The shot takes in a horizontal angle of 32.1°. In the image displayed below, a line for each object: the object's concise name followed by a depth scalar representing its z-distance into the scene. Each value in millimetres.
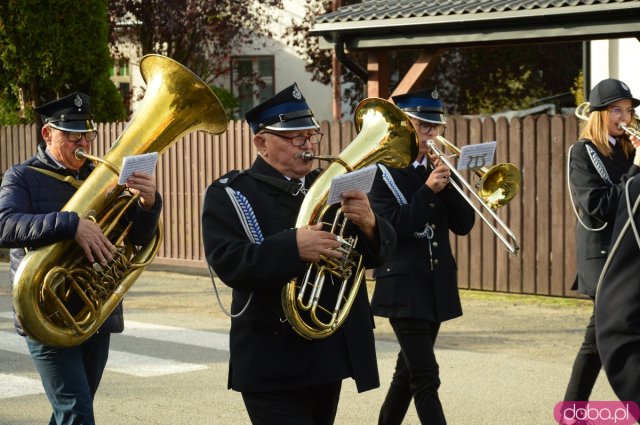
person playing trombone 5484
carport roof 11328
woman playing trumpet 5945
